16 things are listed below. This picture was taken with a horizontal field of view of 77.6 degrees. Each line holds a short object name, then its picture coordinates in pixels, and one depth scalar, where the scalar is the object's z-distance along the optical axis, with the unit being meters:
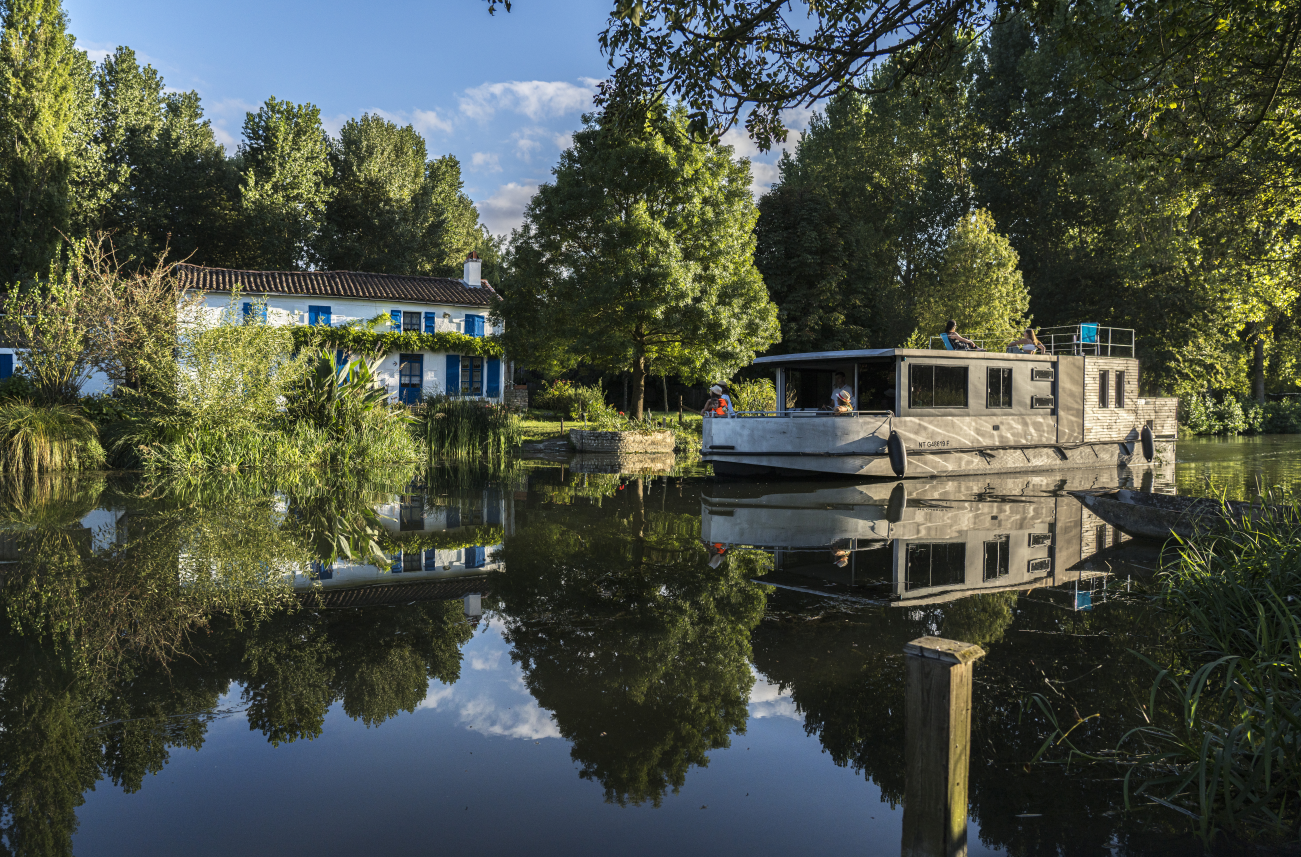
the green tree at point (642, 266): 22.16
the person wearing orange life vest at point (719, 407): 16.78
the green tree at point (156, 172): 39.50
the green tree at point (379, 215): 44.38
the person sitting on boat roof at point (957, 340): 17.64
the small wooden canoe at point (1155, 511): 7.87
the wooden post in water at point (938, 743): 2.71
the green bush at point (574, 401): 24.31
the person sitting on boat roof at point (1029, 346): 18.38
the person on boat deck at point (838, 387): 16.03
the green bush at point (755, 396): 24.64
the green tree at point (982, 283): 30.88
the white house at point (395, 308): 31.87
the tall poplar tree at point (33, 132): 32.56
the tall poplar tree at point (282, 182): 40.12
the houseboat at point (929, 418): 15.35
